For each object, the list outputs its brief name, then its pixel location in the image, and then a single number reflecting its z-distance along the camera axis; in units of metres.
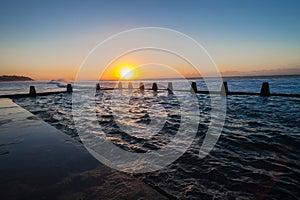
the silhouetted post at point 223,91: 14.96
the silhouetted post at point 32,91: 15.59
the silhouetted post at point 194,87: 17.53
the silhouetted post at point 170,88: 20.02
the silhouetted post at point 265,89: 13.38
